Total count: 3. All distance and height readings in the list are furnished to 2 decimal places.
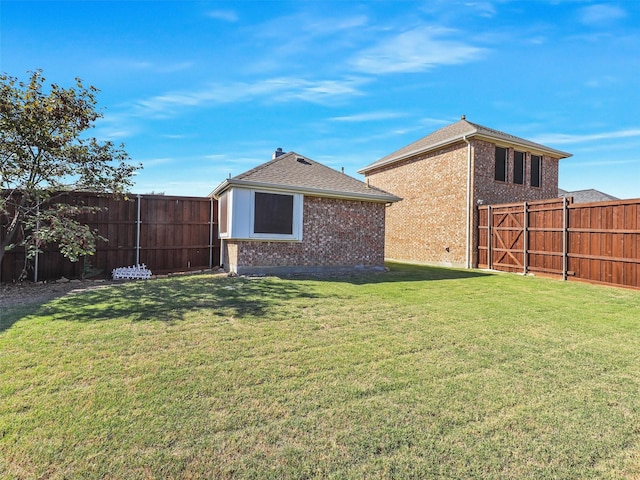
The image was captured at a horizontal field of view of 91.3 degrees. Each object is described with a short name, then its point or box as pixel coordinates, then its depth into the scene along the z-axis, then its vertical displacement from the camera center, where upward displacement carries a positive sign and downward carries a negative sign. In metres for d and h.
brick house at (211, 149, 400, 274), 9.38 +0.69
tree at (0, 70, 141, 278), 7.50 +2.11
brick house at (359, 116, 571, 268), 13.34 +2.84
